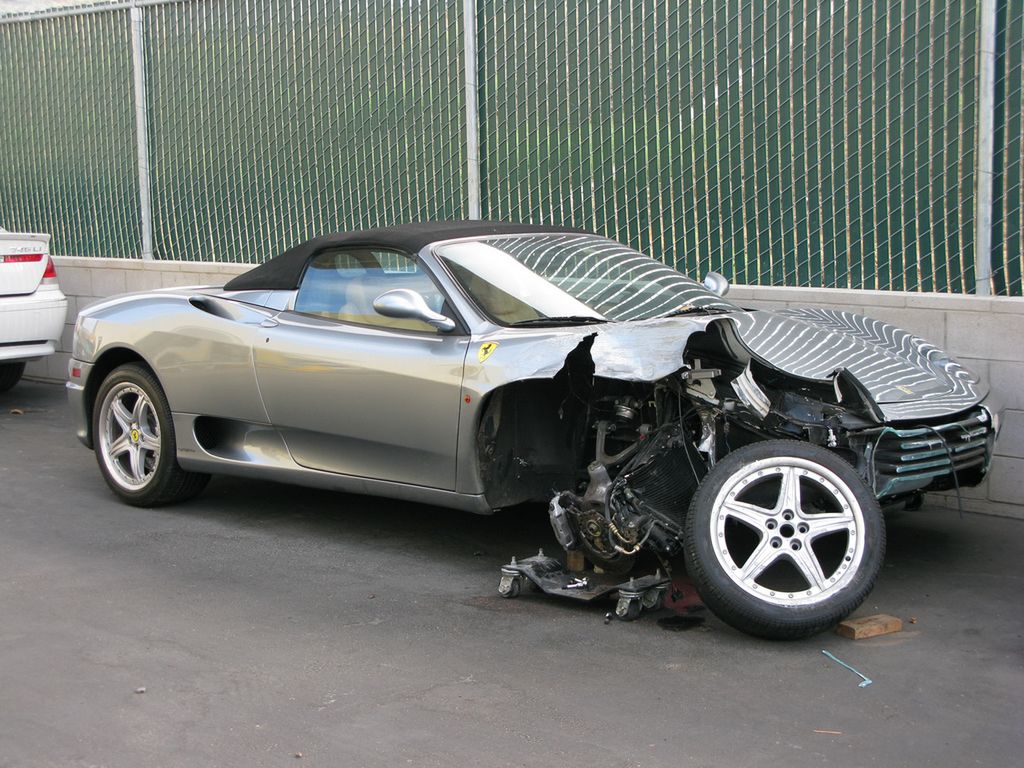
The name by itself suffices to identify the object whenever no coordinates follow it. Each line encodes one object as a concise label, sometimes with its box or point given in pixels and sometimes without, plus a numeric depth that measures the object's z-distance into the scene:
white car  9.82
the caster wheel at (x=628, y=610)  5.15
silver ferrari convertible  4.98
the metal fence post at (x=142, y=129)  11.66
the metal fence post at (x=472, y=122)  9.29
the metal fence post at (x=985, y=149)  7.05
